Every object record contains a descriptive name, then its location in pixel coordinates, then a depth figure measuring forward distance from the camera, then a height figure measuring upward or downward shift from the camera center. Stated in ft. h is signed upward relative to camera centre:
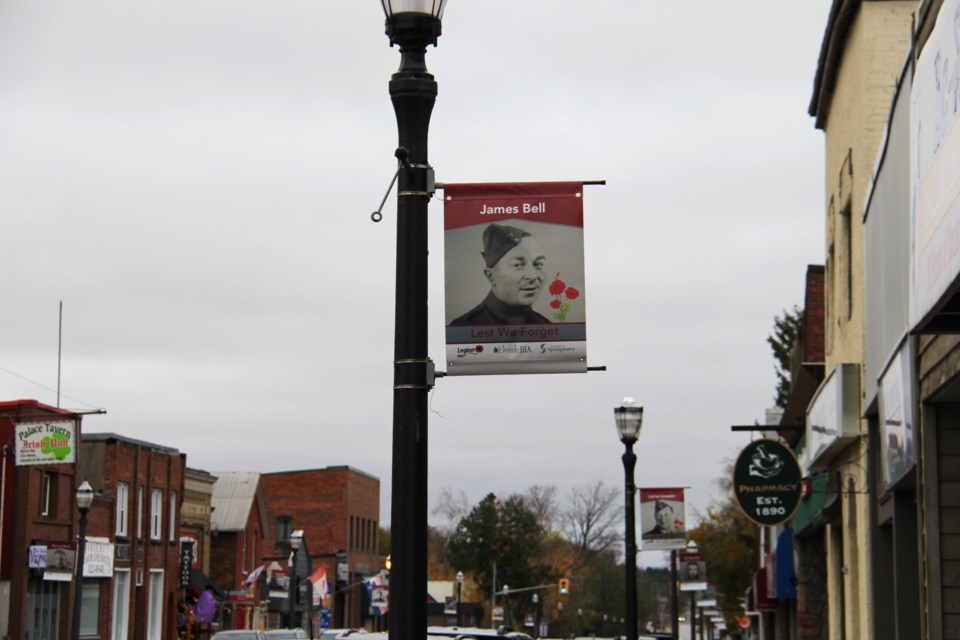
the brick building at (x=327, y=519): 273.13 +5.66
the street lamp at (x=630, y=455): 74.95 +5.01
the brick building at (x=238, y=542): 220.43 +0.85
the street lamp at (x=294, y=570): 132.87 -2.01
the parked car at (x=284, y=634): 115.82 -7.12
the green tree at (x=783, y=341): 224.12 +33.23
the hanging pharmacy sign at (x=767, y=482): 80.38 +3.88
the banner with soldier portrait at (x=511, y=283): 28.12 +5.20
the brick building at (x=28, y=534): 146.92 +1.17
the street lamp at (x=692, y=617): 195.23 -9.03
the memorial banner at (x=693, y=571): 137.62 -2.03
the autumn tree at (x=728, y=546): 257.96 +0.92
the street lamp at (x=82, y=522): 115.34 +1.92
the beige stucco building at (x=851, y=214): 64.64 +17.02
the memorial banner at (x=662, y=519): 88.02 +1.94
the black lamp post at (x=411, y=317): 24.93 +4.11
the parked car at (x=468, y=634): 49.21 -2.92
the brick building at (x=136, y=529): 169.17 +2.07
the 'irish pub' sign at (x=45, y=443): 134.31 +9.54
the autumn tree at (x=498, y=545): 363.76 +1.07
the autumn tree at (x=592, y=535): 437.17 +4.87
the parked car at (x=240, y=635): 113.09 -6.90
